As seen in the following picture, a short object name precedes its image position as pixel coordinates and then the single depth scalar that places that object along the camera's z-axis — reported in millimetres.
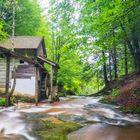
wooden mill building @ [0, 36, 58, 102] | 12970
